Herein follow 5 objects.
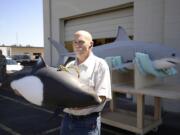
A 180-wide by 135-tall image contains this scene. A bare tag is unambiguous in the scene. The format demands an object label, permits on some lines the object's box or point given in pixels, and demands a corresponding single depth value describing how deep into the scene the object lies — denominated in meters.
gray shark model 2.40
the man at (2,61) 4.92
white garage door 4.55
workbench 2.40
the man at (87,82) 1.33
